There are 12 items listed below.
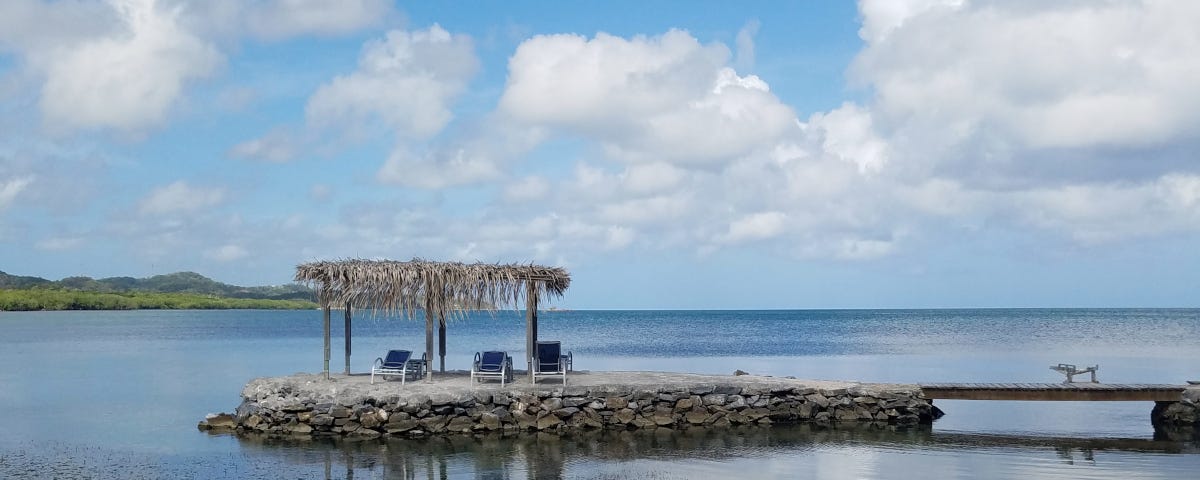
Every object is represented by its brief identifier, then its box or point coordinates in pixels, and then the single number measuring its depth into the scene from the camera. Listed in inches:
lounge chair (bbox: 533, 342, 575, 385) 722.2
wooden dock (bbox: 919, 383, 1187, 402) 723.4
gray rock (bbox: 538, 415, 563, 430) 683.4
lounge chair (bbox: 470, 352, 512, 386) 707.4
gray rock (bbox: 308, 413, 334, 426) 670.5
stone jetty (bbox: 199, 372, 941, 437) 670.5
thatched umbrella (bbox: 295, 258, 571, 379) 705.6
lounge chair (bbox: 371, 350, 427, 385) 716.7
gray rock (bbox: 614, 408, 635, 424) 700.0
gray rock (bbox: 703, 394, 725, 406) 717.9
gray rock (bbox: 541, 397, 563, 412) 690.8
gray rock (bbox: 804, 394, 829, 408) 730.8
